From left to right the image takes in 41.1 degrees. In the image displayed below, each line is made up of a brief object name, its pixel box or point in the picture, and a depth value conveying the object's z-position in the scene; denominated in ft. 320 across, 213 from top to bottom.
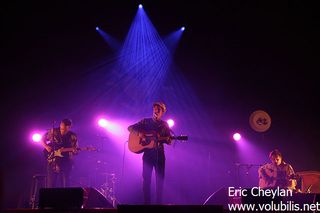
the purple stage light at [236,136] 42.37
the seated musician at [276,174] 32.55
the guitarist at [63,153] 29.68
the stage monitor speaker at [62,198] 15.97
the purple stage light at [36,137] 36.86
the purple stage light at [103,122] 40.53
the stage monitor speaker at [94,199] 21.61
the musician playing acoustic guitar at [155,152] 24.98
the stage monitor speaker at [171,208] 14.43
